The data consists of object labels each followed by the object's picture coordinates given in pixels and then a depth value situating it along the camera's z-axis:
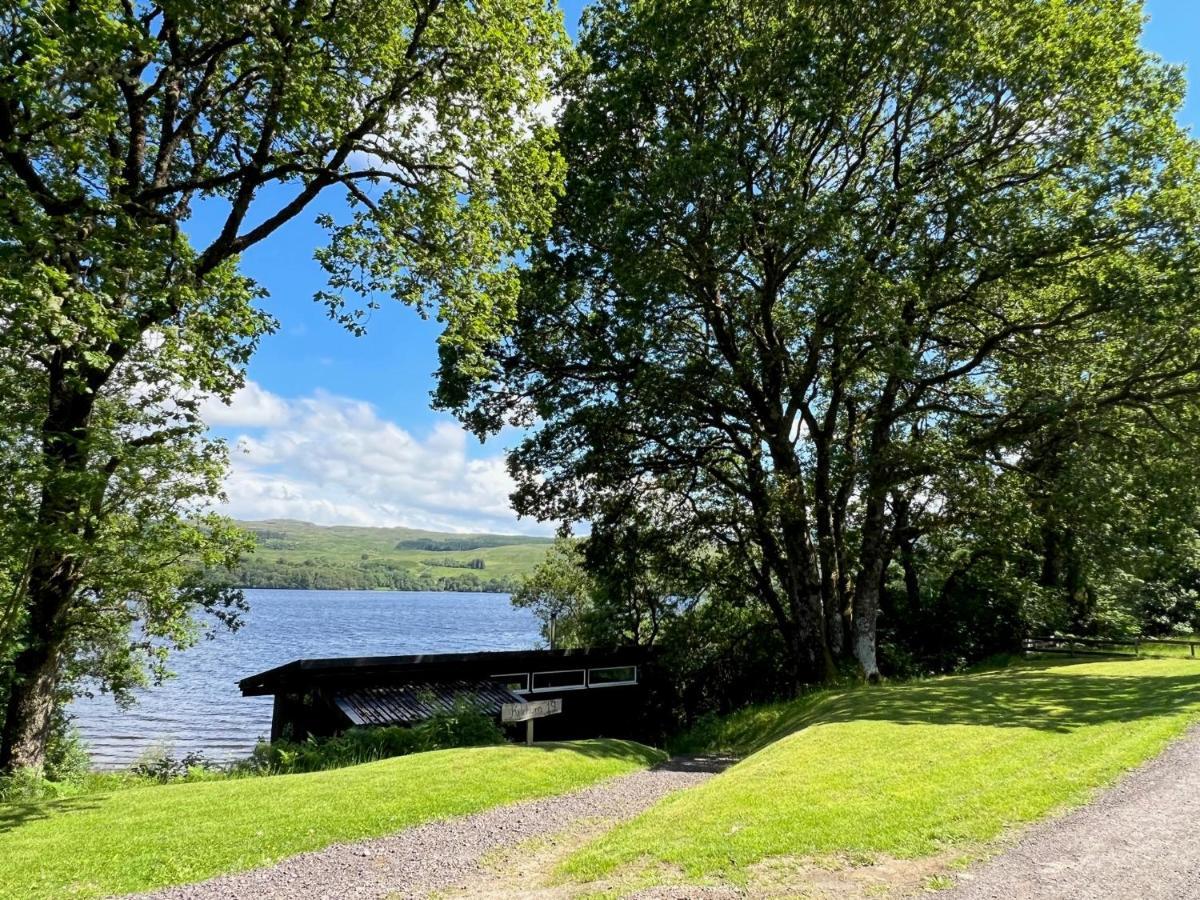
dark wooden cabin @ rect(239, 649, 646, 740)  16.44
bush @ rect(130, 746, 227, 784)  13.93
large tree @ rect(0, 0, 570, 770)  8.81
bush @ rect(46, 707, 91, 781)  14.38
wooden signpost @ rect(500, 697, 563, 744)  12.98
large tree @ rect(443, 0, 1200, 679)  15.64
